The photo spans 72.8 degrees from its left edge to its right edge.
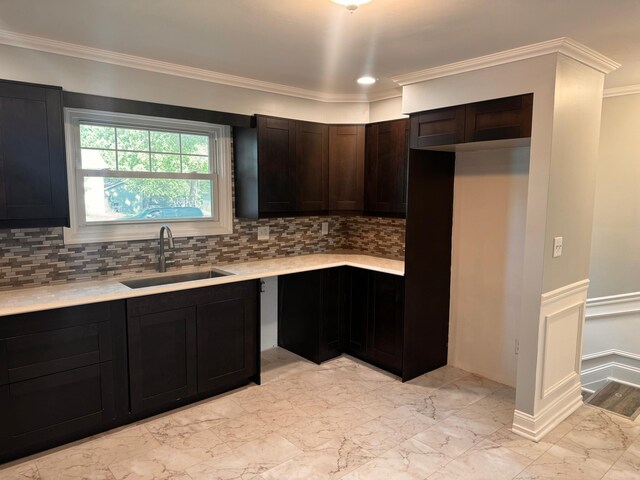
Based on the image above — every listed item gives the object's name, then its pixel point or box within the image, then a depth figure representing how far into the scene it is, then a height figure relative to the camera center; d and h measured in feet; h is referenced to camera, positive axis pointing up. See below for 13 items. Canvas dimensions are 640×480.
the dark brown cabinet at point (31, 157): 7.91 +0.75
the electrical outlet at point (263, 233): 12.74 -0.97
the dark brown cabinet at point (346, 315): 11.41 -3.18
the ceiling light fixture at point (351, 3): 5.94 +2.73
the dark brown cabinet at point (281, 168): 11.42 +0.89
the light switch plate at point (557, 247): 8.69 -0.87
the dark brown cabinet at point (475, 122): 8.61 +1.74
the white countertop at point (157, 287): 7.80 -1.84
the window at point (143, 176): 9.80 +0.56
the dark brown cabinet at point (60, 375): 7.48 -3.26
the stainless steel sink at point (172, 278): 10.12 -1.95
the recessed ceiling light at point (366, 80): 10.72 +3.04
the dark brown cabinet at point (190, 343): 8.89 -3.18
